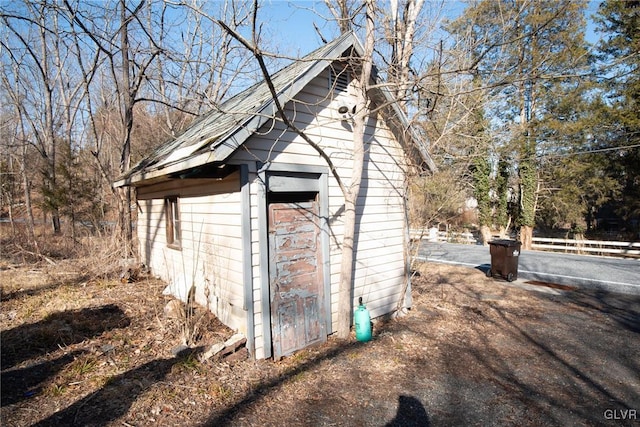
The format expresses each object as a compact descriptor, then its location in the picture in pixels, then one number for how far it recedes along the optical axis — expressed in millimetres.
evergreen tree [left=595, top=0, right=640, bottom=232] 15945
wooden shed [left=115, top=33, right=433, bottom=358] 4410
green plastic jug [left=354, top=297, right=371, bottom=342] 5332
